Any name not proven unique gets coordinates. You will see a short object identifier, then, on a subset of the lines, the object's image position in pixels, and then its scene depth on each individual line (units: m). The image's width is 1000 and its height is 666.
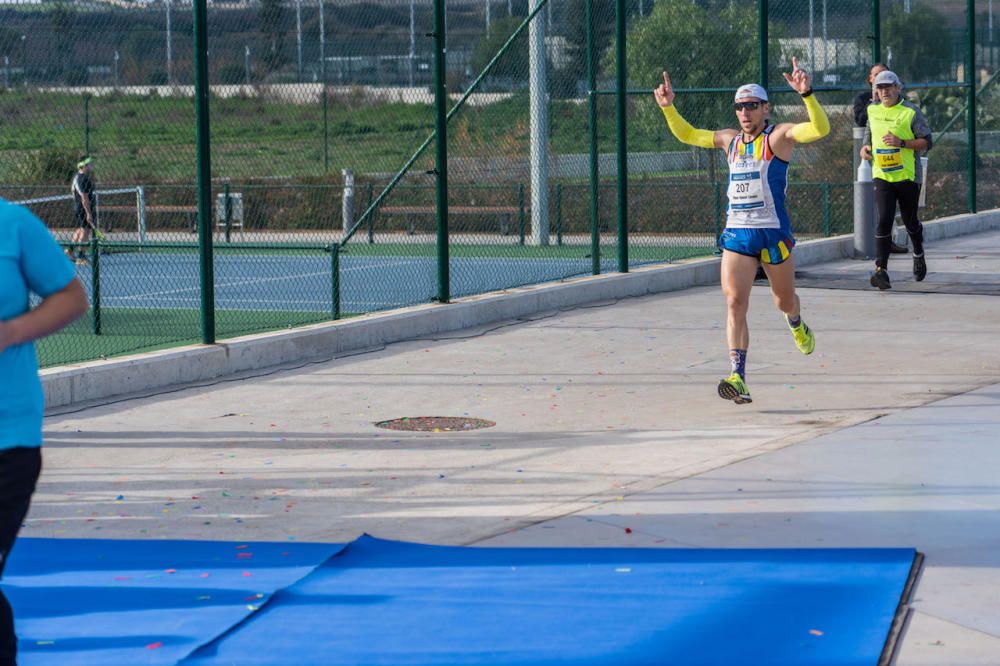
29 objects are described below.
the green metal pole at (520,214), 24.84
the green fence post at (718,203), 22.47
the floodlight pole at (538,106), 20.77
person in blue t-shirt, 4.61
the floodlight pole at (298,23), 14.98
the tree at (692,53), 22.19
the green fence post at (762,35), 18.42
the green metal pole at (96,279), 13.98
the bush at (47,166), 16.77
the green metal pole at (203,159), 11.80
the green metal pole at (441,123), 14.22
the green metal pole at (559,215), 23.83
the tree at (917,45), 27.91
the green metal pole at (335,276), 13.38
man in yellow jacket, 15.72
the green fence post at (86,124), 13.89
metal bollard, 19.62
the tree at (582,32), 17.48
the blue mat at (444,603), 5.57
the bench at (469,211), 23.64
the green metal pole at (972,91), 23.47
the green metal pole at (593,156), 16.58
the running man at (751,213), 10.33
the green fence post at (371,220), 22.02
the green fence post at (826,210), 22.14
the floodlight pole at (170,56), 12.75
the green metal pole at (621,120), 16.25
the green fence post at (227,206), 25.13
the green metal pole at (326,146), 17.68
